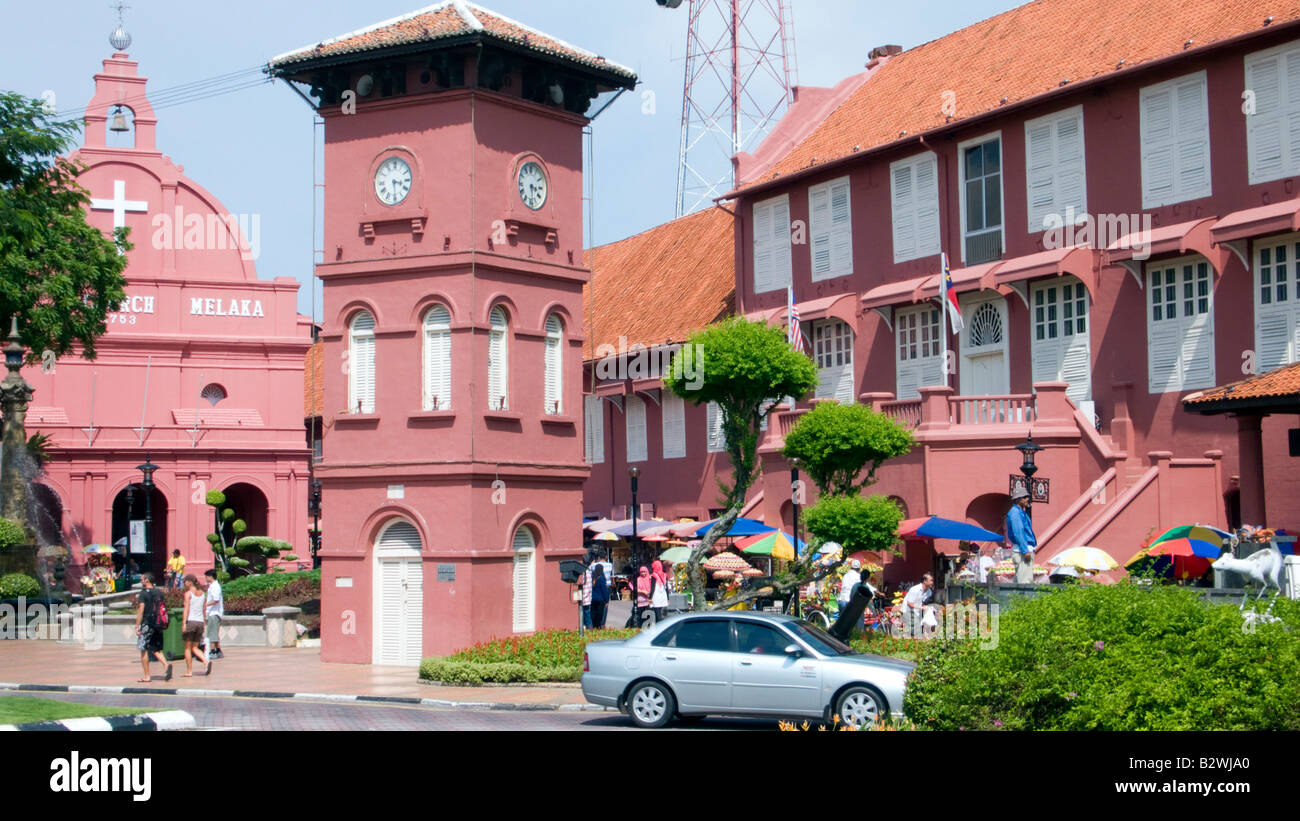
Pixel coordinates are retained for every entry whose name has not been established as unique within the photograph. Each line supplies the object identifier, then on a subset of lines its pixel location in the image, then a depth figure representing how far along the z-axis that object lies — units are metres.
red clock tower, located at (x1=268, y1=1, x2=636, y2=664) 26.09
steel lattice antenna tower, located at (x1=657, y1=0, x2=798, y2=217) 45.88
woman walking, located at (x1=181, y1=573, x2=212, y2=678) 22.88
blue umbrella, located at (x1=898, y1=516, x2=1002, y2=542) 29.08
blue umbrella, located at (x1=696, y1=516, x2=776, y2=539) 33.69
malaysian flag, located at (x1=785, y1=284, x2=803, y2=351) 35.38
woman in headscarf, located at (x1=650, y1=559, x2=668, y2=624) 29.78
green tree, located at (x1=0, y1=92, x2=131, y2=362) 36.41
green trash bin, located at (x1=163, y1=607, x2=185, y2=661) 23.59
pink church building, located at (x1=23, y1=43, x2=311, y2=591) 48.06
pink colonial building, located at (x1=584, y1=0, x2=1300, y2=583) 27.64
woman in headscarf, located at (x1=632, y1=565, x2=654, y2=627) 31.06
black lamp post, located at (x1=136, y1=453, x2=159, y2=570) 40.66
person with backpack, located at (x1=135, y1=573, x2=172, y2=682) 22.91
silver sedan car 16.03
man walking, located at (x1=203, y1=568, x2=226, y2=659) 25.05
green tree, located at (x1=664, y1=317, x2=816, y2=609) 24.86
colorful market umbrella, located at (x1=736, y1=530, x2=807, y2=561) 31.41
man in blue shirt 22.97
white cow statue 19.67
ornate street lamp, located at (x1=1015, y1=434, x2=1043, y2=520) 25.56
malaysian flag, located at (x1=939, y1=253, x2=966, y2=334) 32.44
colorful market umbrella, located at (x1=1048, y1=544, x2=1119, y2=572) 24.06
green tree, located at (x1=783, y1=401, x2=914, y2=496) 30.28
